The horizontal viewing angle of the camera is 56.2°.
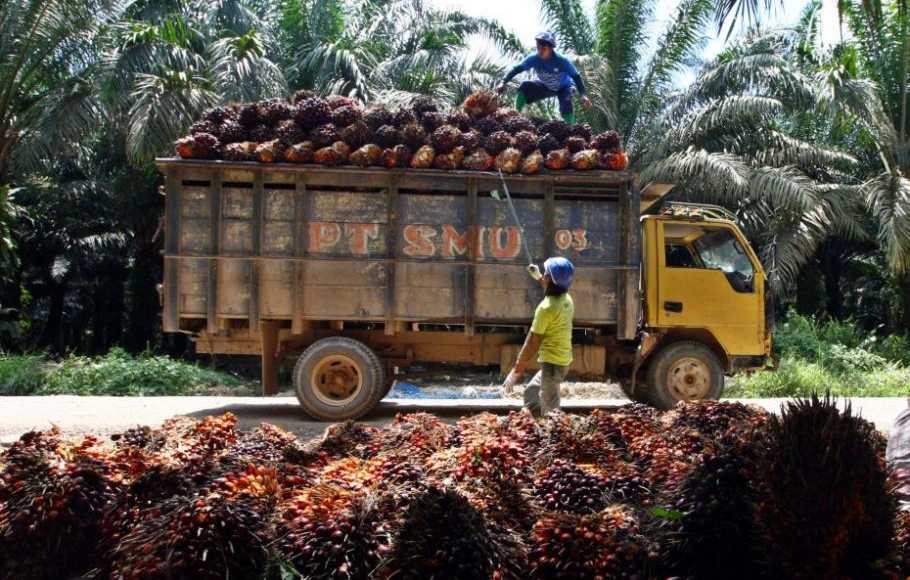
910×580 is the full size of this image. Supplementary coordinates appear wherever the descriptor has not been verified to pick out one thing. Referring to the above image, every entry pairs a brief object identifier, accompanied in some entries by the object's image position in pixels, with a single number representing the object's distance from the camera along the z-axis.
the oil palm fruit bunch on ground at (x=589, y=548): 2.93
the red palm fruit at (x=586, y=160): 9.10
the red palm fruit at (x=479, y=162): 9.09
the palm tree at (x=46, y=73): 15.30
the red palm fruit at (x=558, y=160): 9.11
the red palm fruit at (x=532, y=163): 9.04
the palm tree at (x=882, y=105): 15.24
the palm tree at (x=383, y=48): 16.44
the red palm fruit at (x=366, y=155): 8.95
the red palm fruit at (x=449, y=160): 9.08
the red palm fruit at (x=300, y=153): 8.95
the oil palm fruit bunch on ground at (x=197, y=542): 2.83
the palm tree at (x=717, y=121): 15.72
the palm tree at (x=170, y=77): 14.07
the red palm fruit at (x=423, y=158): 8.99
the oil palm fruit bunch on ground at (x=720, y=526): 2.92
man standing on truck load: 10.92
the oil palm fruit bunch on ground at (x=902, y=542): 2.88
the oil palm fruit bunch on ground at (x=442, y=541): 2.79
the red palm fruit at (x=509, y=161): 9.05
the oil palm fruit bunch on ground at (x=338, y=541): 2.88
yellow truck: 9.02
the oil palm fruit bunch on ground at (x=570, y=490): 3.44
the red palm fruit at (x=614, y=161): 9.17
